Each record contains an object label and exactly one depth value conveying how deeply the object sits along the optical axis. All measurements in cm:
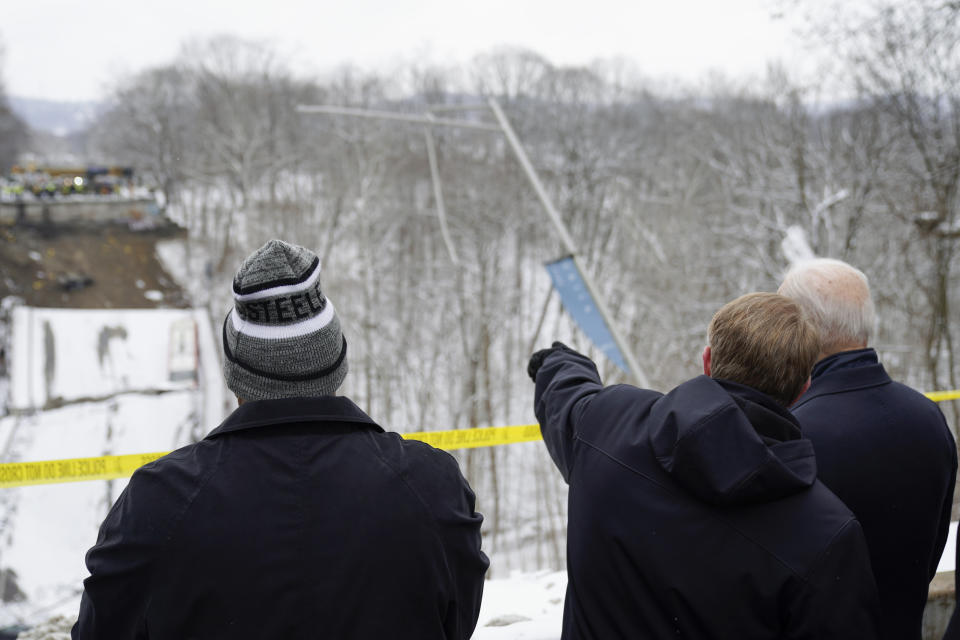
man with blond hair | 164
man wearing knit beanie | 140
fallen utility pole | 607
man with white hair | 227
